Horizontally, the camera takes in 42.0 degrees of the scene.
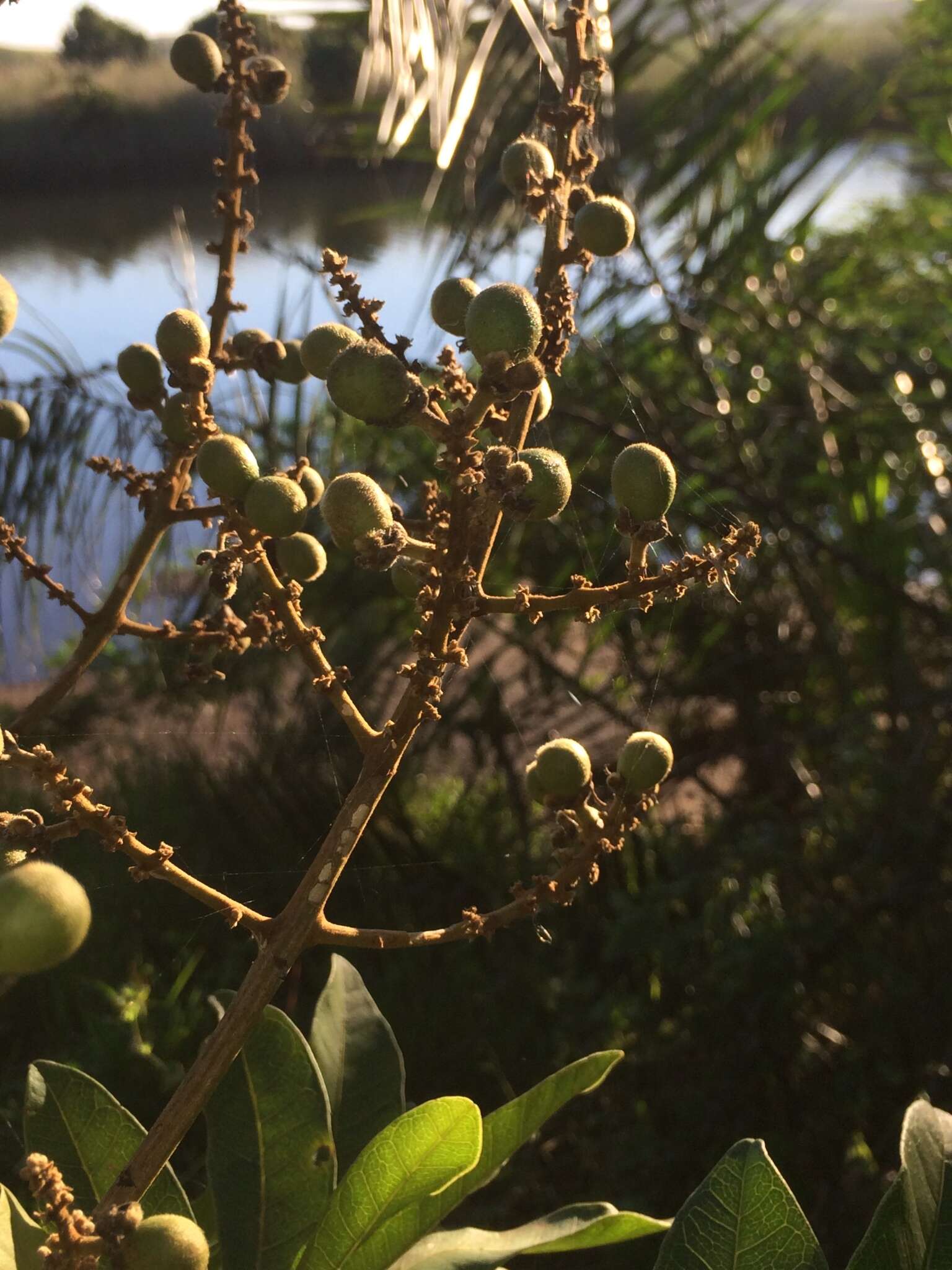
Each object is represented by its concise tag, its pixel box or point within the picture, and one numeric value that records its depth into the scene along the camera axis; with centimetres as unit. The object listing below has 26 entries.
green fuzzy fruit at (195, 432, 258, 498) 19
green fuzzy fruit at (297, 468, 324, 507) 23
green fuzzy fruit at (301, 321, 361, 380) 21
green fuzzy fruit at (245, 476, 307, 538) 19
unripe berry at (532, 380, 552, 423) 22
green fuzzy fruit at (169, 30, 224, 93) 25
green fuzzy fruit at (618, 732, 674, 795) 21
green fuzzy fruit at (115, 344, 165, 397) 25
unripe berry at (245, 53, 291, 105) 27
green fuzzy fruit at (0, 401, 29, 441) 24
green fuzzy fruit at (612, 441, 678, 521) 20
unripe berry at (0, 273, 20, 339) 16
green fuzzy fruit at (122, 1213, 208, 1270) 15
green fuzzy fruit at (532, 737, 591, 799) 21
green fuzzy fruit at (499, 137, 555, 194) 23
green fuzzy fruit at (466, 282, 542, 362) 18
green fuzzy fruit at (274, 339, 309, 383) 26
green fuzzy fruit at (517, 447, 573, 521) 19
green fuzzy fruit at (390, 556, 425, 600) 22
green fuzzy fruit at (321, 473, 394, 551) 18
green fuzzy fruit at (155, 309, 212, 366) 22
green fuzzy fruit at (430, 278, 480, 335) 22
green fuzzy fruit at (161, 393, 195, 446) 24
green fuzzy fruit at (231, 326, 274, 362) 26
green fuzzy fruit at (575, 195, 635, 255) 21
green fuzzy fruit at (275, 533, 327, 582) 22
